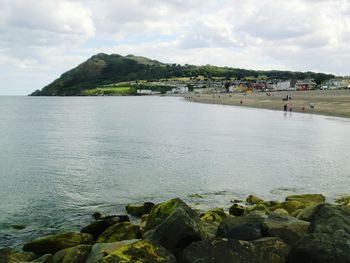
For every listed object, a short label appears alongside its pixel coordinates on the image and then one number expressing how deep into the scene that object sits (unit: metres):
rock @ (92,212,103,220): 19.10
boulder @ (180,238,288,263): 9.43
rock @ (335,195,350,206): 19.73
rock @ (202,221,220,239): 12.91
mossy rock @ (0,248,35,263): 12.48
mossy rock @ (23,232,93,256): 13.75
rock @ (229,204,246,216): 18.11
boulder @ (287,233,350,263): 9.22
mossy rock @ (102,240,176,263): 9.07
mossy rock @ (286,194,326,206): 19.77
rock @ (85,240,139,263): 9.89
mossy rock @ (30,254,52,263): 12.34
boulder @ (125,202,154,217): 19.56
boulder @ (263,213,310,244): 11.69
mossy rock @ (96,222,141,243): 13.76
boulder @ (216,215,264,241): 11.85
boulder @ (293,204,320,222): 13.48
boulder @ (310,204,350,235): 10.57
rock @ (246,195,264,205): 21.27
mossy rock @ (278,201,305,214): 17.74
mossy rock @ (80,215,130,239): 15.69
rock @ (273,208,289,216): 16.54
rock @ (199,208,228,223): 16.12
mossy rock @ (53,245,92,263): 11.00
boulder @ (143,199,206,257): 10.82
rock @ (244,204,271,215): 16.67
